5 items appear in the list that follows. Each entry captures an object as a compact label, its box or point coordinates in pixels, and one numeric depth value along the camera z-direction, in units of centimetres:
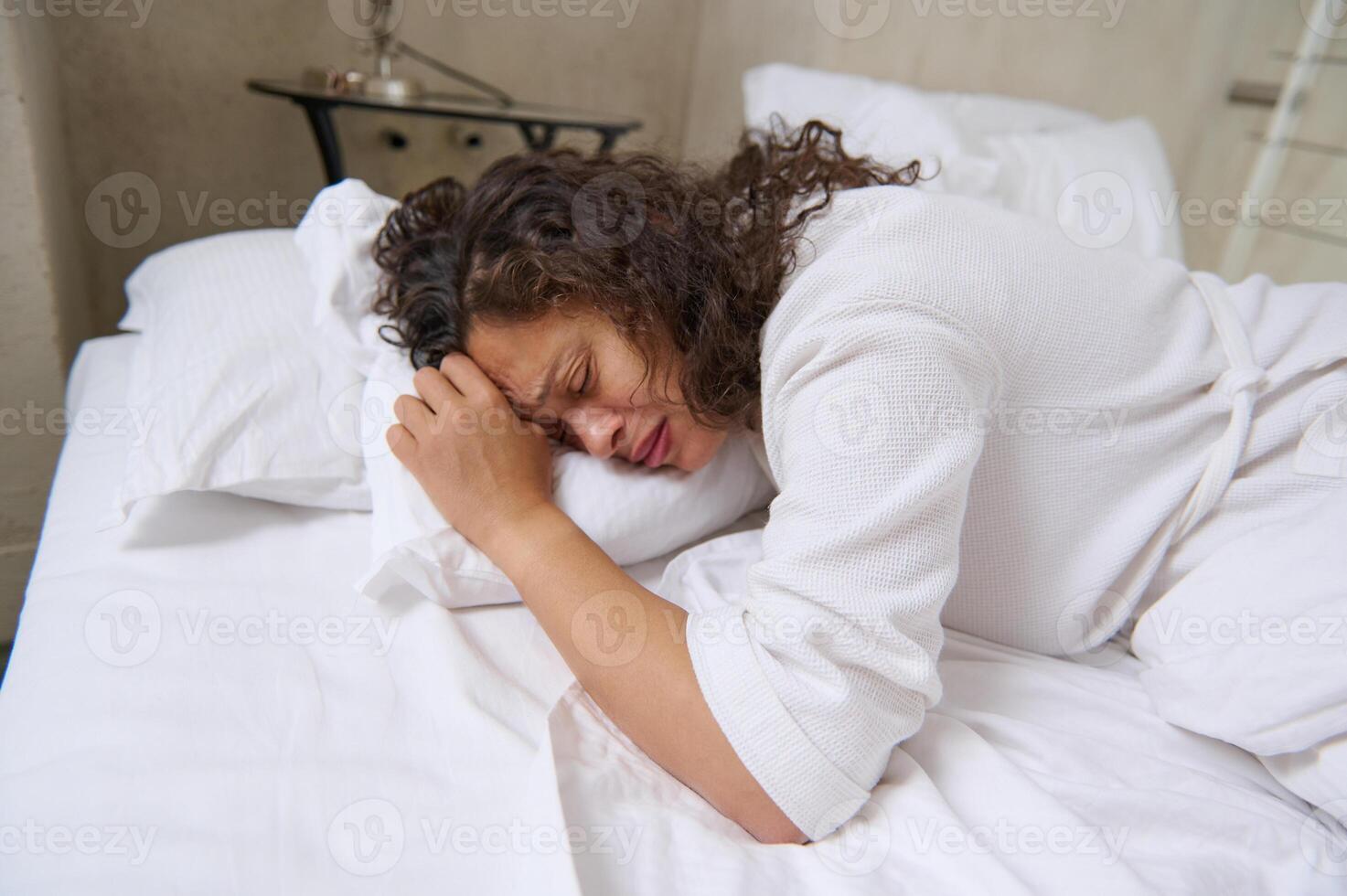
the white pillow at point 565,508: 82
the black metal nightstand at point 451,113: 147
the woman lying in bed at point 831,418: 63
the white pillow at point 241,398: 90
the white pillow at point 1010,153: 141
